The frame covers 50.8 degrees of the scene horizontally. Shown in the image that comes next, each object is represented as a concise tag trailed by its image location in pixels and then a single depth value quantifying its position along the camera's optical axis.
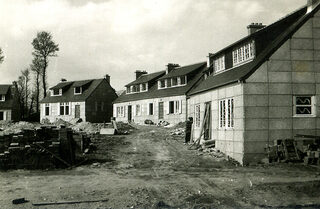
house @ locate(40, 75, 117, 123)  50.88
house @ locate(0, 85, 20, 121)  57.53
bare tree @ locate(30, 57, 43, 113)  57.91
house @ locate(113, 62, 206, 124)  37.97
